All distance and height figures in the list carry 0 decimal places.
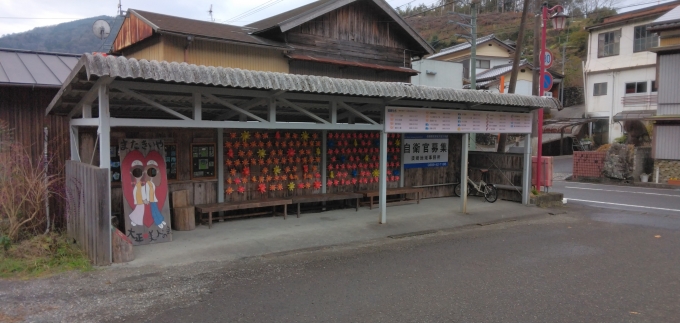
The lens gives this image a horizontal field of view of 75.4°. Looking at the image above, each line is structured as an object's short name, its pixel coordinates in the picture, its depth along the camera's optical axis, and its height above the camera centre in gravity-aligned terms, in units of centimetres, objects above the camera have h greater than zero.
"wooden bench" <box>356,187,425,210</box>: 1128 -125
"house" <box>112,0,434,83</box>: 1250 +332
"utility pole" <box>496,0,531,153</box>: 1521 +306
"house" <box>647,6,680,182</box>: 1894 +200
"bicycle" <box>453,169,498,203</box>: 1293 -130
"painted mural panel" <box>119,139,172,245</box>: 769 -84
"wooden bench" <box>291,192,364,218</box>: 1019 -125
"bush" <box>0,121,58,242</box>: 699 -80
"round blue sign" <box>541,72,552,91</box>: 1327 +197
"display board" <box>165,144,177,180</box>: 887 -31
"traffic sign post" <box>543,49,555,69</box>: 1338 +269
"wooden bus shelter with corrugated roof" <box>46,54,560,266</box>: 610 +86
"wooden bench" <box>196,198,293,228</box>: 885 -130
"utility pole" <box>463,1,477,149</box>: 1795 +370
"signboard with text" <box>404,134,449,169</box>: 1252 -14
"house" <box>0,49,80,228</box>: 813 +56
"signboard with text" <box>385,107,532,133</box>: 945 +60
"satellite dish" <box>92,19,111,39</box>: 1329 +348
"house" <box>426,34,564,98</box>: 3359 +743
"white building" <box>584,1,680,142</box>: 2795 +509
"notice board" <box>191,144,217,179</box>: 919 -35
